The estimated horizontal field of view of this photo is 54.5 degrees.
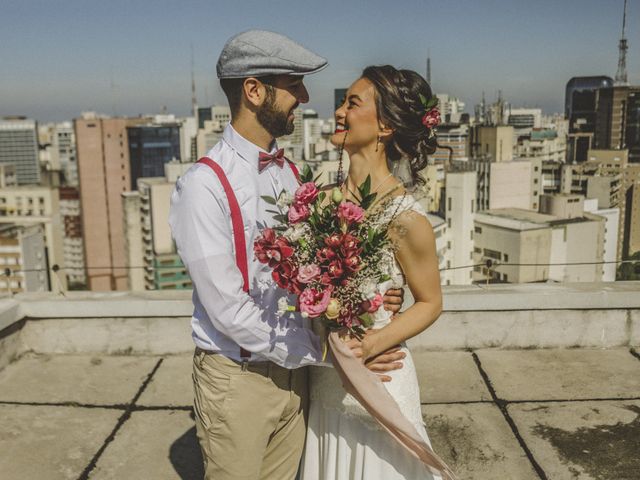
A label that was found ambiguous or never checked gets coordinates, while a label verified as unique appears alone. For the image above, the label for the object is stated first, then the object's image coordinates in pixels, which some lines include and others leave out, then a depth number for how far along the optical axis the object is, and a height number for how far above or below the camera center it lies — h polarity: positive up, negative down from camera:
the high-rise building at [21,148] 150.75 +3.08
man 1.86 -0.35
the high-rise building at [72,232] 87.31 -10.16
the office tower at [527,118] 164.10 +11.17
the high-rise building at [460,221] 54.73 -5.47
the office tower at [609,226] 55.47 -6.25
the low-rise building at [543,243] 46.56 -6.60
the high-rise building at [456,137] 97.18 +3.45
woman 2.10 -0.39
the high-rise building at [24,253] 56.06 -8.54
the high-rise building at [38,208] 79.94 -6.23
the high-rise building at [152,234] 63.39 -8.14
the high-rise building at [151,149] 106.50 +1.96
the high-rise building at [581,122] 117.88 +7.43
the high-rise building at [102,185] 78.88 -3.21
